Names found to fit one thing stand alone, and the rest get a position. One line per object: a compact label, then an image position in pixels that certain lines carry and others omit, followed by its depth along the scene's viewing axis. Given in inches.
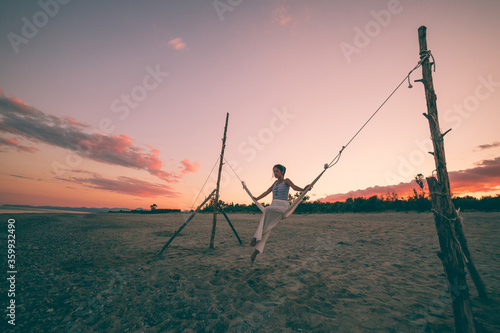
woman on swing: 210.2
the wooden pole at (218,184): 294.2
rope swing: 167.7
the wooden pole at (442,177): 126.7
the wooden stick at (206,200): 285.1
